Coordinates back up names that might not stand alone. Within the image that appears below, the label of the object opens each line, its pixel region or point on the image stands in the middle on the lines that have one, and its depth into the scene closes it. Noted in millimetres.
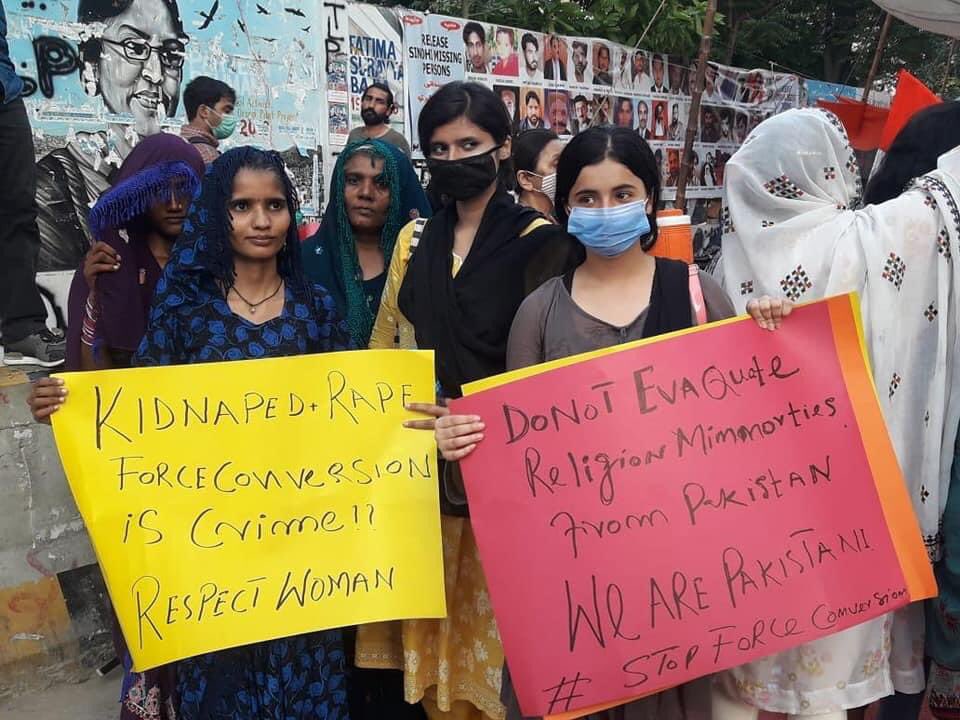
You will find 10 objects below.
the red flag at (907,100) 4043
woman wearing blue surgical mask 1851
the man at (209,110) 4295
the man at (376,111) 5102
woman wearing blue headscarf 2012
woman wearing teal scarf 2588
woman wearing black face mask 2160
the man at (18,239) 2939
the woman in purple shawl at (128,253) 2426
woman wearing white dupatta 1915
